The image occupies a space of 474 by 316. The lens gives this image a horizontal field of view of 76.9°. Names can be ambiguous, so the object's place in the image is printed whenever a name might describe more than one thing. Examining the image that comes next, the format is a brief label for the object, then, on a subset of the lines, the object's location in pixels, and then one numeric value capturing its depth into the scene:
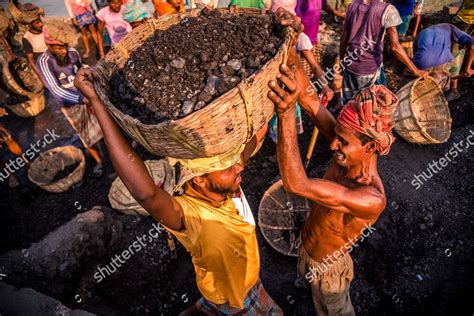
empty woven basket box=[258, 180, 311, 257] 3.68
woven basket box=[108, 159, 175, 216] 3.95
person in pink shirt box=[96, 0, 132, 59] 5.38
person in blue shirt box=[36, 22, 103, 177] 3.76
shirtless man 1.77
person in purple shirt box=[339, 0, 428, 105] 3.85
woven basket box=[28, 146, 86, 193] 4.34
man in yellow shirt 1.50
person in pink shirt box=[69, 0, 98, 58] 6.56
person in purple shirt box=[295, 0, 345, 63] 4.84
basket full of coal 1.33
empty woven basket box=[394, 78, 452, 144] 4.19
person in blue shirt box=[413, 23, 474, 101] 4.85
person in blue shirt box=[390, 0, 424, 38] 5.74
